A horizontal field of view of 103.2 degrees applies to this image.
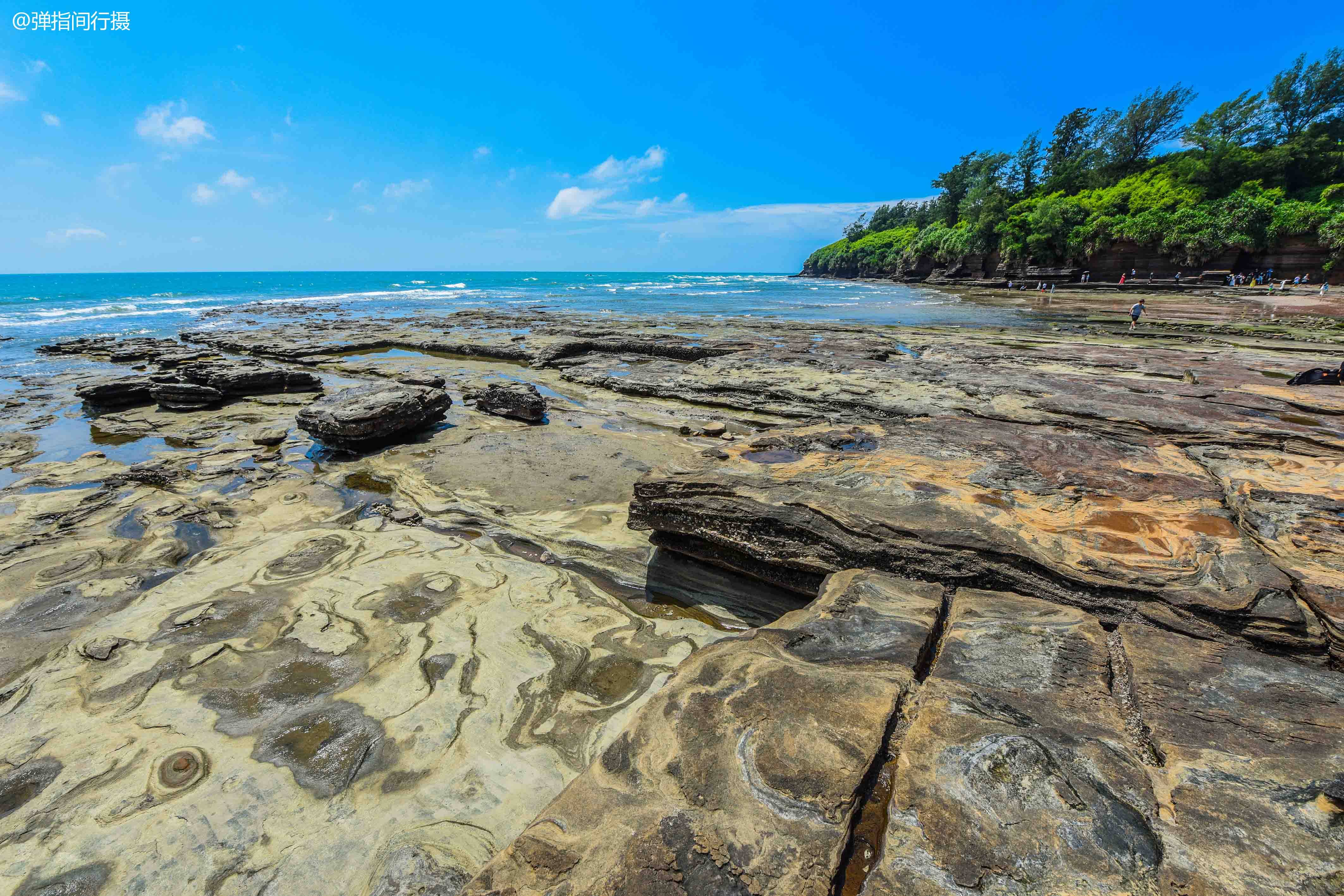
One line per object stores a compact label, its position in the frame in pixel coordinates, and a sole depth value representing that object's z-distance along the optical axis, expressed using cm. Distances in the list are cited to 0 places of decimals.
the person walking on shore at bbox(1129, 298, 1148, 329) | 1766
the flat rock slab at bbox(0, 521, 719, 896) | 225
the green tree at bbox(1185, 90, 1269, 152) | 4606
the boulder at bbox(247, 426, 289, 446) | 789
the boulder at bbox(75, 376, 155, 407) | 966
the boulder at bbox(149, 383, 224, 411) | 970
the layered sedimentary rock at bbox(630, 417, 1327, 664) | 276
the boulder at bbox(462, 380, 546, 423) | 896
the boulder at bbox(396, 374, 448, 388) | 1020
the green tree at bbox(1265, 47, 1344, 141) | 4544
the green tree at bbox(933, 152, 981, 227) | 7050
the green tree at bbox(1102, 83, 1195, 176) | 5444
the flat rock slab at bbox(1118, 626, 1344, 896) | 150
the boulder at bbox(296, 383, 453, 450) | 718
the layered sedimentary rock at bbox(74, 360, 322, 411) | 973
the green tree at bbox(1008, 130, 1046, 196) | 6588
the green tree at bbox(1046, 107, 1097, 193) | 5809
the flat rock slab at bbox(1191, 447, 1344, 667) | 265
